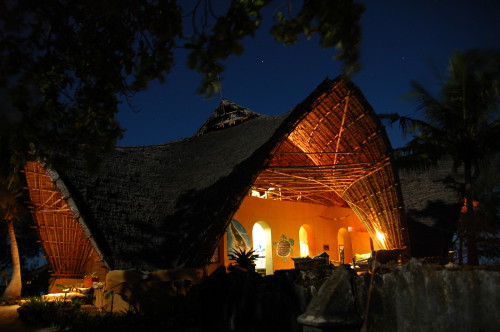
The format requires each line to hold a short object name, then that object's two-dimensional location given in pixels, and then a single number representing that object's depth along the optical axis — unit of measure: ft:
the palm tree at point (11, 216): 52.90
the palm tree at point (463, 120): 41.98
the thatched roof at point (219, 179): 38.42
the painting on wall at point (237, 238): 58.70
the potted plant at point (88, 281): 50.33
